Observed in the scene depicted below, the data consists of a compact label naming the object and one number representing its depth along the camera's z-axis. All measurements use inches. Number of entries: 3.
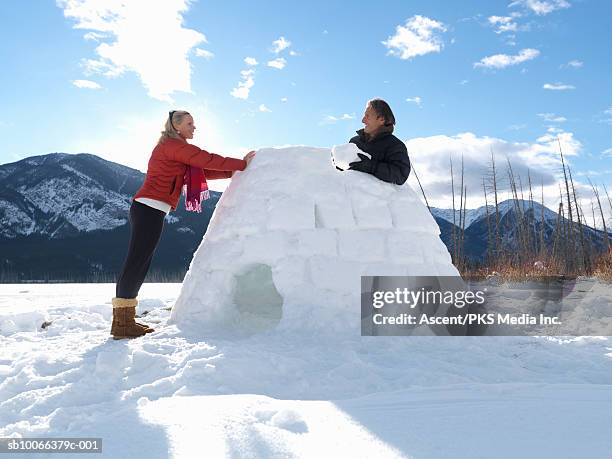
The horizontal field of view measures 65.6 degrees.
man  141.7
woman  133.6
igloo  127.9
